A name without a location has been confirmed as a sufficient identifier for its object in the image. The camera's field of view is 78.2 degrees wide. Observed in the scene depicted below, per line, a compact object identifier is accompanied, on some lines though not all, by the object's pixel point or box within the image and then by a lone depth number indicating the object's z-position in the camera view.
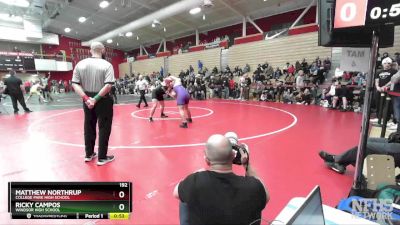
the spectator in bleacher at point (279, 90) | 13.21
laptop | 1.08
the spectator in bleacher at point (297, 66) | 13.91
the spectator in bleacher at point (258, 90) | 14.40
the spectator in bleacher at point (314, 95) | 11.72
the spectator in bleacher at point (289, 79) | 13.25
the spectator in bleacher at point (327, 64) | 12.67
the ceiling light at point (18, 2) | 16.67
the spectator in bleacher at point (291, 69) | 13.94
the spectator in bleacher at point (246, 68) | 17.28
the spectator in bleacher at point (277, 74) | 14.80
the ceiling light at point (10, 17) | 21.58
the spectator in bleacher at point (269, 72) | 15.36
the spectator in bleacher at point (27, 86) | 23.30
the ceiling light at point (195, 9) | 15.88
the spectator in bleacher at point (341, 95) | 9.45
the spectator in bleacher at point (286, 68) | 14.75
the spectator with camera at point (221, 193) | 1.28
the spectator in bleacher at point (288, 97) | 12.54
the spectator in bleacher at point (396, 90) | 4.51
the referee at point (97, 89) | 3.67
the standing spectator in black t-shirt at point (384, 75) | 6.13
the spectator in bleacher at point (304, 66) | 13.38
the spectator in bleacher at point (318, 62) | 12.77
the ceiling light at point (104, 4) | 17.29
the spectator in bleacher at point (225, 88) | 15.85
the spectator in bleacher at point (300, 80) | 12.36
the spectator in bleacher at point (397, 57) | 9.66
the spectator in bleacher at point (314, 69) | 12.40
